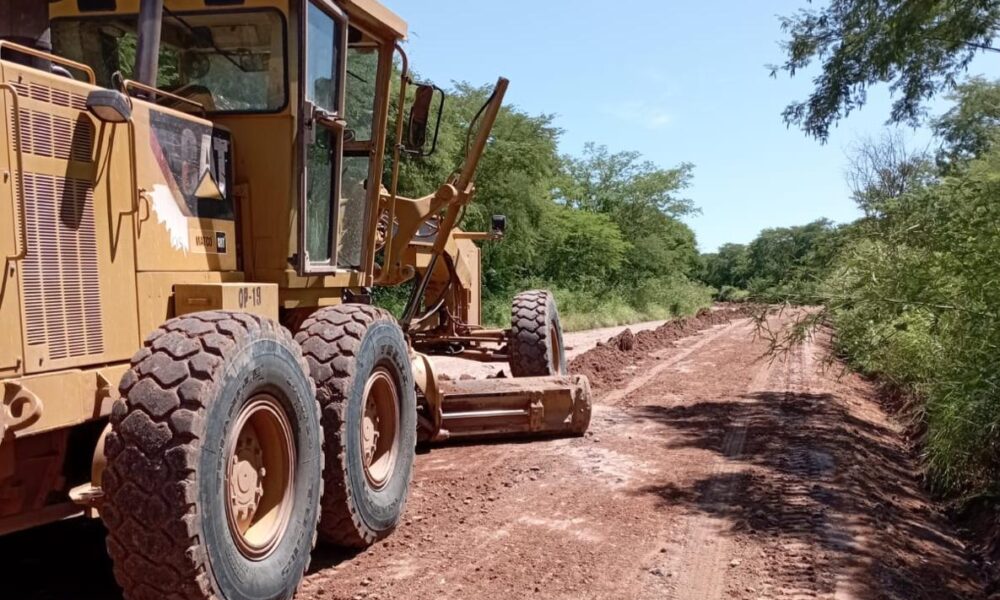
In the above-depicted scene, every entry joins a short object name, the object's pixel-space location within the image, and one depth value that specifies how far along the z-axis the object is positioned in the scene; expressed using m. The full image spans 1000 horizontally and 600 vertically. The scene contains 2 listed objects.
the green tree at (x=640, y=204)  38.88
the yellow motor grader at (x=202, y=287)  3.06
